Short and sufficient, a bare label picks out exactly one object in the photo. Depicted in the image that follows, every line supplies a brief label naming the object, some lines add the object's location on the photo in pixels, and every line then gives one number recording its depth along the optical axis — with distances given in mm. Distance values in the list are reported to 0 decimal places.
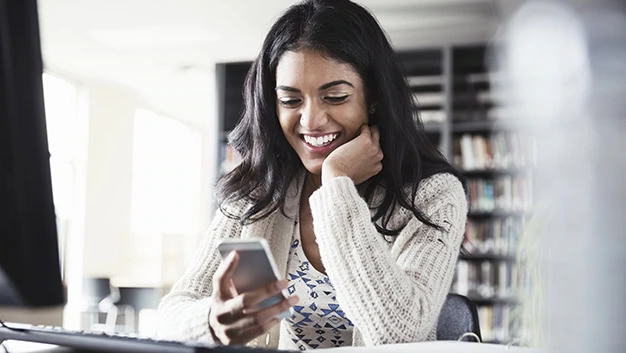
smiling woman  1078
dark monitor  451
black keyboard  543
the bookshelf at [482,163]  4750
